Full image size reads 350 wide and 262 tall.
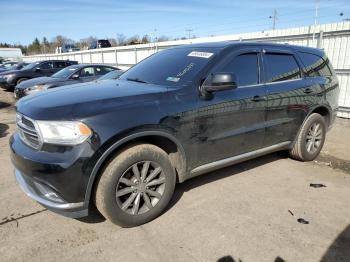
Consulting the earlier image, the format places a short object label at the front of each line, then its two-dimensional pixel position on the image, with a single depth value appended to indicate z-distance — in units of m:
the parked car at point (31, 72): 15.24
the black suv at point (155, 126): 2.92
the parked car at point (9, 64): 23.12
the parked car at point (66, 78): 10.64
